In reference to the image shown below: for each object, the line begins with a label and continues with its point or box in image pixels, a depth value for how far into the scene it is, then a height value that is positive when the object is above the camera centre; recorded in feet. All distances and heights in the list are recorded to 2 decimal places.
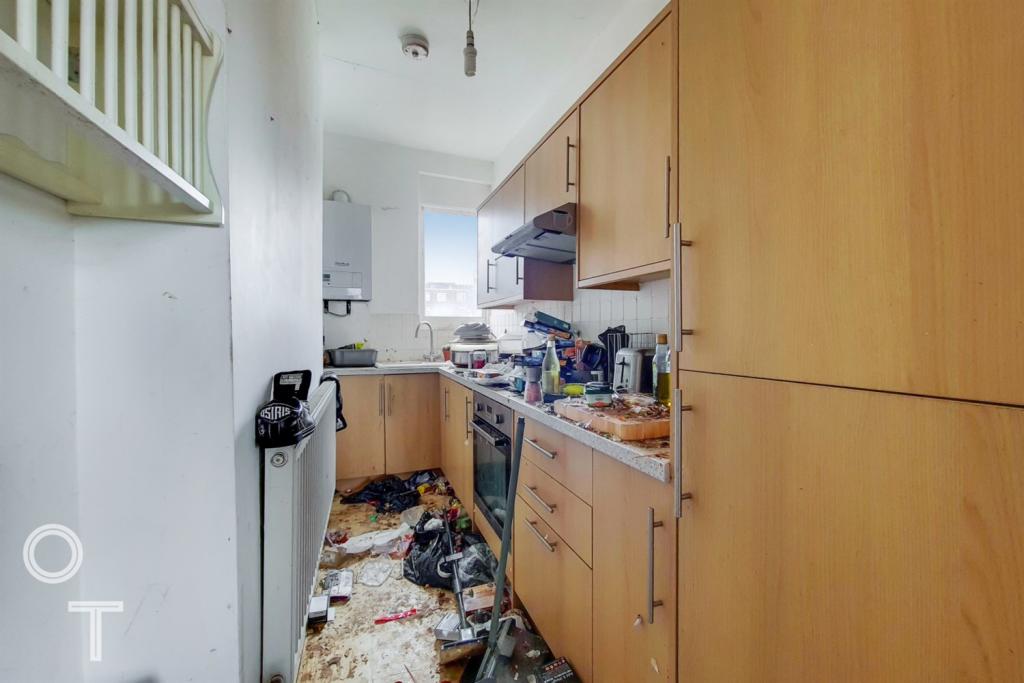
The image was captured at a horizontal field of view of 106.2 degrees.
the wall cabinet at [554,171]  5.49 +2.64
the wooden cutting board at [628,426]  3.27 -0.77
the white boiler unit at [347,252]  10.33 +2.39
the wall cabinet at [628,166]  3.80 +1.95
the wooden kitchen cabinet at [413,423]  9.68 -2.17
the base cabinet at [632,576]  2.86 -1.93
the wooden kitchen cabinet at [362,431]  9.25 -2.26
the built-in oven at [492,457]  5.57 -1.91
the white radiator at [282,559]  2.81 -1.65
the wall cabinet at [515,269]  7.50 +1.44
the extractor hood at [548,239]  5.26 +1.57
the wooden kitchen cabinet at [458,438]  7.35 -2.13
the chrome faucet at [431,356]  11.71 -0.53
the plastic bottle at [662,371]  4.49 -0.39
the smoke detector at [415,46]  6.92 +5.40
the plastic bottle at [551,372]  5.21 -0.46
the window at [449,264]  12.03 +2.36
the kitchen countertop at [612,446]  2.82 -0.89
